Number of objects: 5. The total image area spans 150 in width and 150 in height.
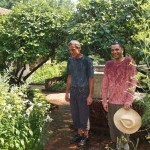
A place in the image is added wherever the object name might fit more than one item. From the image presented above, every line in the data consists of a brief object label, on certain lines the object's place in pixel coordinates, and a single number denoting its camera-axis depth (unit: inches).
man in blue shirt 211.2
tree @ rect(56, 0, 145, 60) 257.1
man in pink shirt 181.0
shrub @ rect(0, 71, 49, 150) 171.3
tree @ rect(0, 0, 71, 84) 353.7
